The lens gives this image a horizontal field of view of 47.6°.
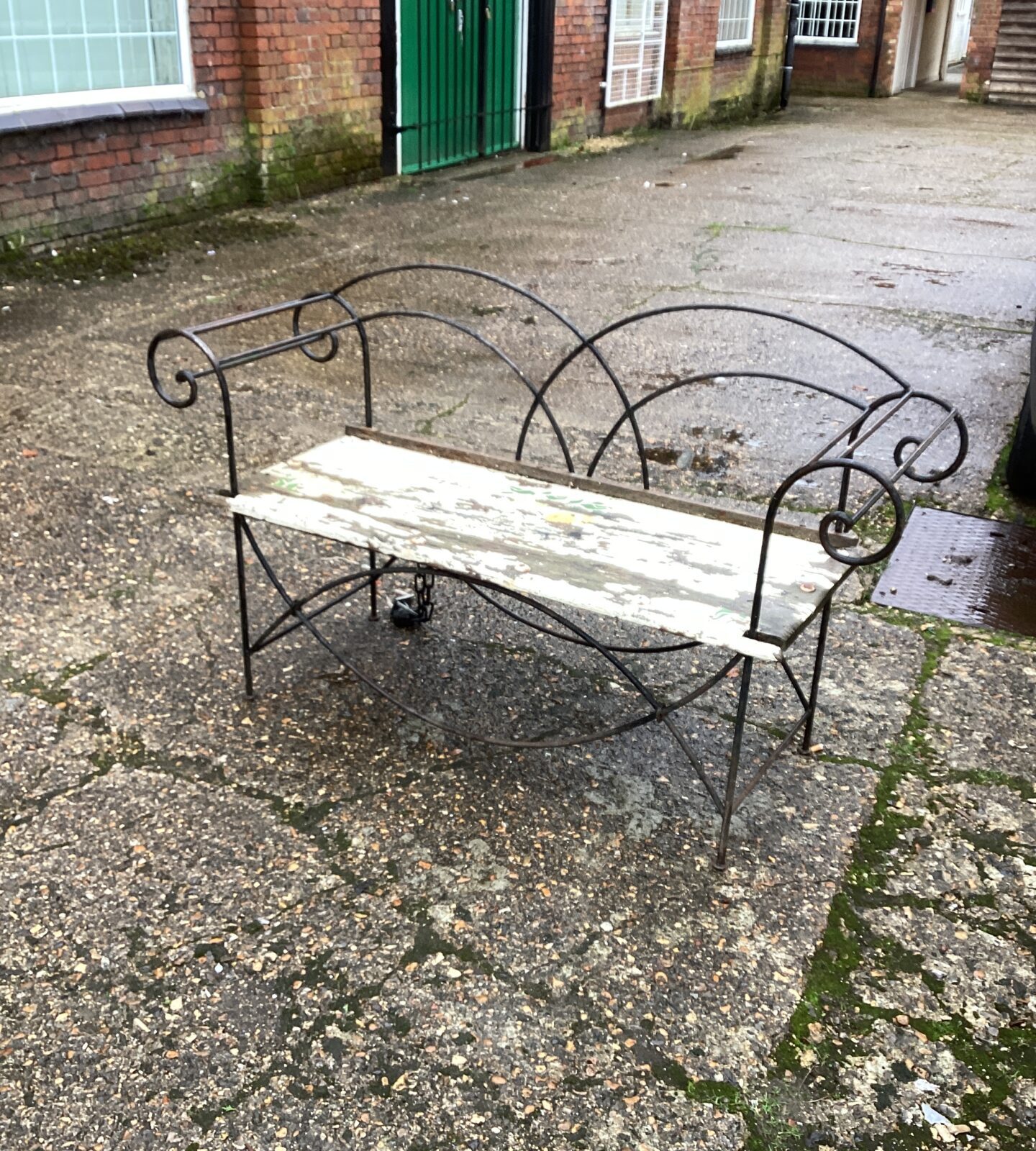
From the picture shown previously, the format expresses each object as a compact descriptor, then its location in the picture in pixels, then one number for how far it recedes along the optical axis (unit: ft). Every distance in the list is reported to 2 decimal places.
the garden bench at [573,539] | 7.75
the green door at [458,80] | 32.17
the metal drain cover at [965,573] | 11.64
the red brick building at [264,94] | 22.30
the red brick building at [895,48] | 64.59
